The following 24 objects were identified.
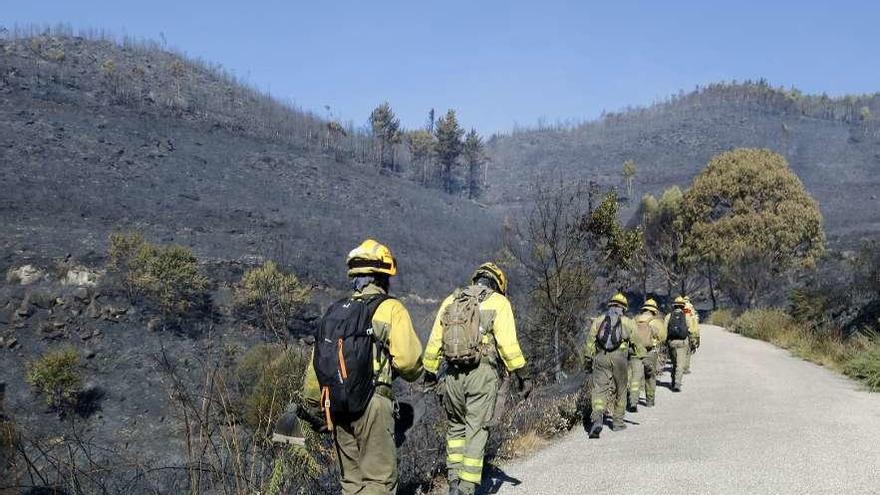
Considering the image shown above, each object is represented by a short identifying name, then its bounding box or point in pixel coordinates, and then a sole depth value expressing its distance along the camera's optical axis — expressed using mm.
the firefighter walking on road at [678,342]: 10961
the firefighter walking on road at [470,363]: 4762
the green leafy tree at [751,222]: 33053
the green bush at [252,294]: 31775
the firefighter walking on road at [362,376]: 3570
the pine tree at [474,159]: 105438
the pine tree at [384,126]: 96000
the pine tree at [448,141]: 99625
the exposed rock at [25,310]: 28609
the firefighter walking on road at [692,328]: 13023
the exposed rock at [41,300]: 29766
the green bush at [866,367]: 10318
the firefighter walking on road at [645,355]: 8738
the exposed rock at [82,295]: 30931
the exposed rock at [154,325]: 30322
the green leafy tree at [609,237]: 15703
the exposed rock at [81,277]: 33125
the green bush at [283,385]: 4210
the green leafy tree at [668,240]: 38159
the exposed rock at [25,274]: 31830
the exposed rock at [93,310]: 30089
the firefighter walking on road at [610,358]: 7516
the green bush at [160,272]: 32781
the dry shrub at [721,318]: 29372
